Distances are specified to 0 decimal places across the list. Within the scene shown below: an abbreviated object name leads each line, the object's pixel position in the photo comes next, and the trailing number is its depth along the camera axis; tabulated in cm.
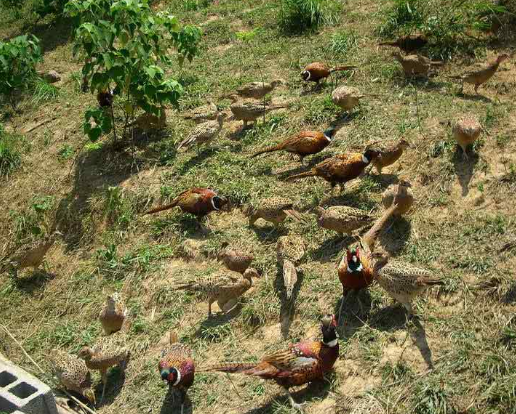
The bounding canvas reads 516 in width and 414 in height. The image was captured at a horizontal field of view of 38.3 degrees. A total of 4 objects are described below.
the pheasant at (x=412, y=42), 1119
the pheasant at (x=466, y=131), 857
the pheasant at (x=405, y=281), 696
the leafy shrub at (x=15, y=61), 1155
